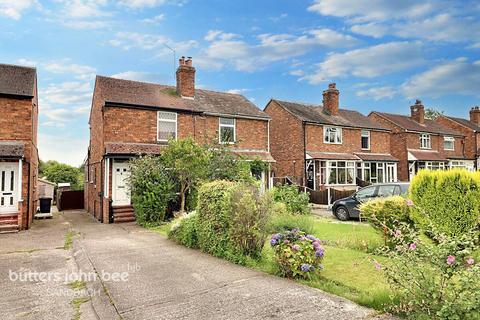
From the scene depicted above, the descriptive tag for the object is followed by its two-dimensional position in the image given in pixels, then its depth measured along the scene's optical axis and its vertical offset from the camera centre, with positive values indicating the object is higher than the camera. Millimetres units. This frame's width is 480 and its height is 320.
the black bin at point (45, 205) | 17934 -1639
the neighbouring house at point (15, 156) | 12531 +831
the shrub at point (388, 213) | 7625 -908
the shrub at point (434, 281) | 3543 -1311
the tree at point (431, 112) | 59375 +12301
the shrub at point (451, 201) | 7016 -580
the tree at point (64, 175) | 35000 +165
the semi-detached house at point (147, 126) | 15227 +2911
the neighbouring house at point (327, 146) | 23828 +2528
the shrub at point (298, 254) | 5797 -1482
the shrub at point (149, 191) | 13094 -619
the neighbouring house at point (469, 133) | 37156 +5128
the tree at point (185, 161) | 13241 +647
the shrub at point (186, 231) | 8680 -1607
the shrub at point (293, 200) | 15211 -1162
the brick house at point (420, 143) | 30125 +3537
